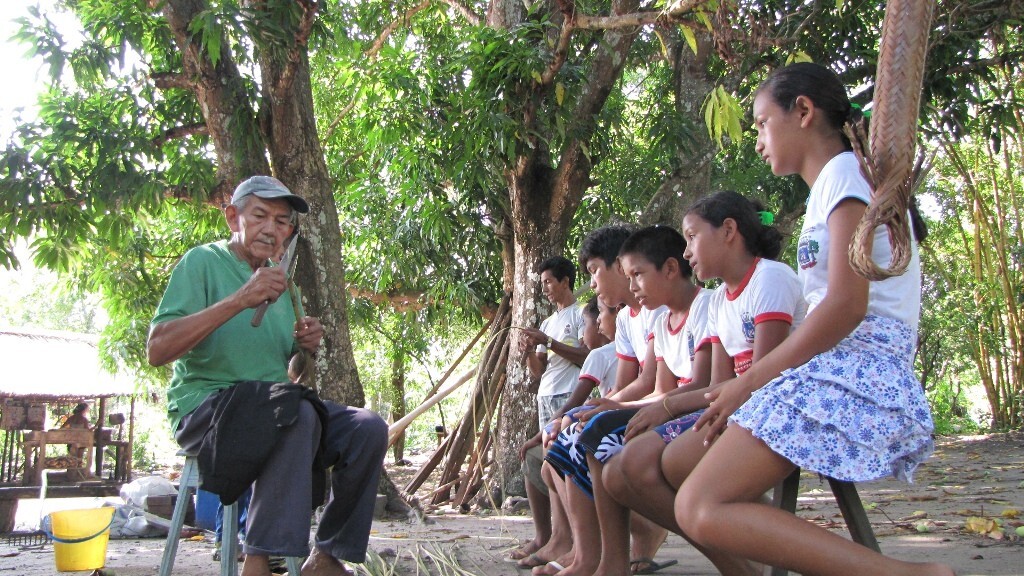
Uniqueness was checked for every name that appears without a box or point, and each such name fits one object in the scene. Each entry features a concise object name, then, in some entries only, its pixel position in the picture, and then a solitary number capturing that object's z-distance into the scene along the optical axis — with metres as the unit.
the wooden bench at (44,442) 12.39
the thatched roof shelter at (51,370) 13.93
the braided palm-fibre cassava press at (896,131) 1.64
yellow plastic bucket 3.71
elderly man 2.53
